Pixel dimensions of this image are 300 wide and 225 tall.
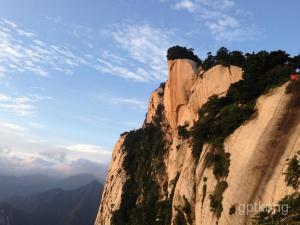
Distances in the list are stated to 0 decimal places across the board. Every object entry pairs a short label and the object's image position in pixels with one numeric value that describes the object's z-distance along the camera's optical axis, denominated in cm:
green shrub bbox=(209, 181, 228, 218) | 2883
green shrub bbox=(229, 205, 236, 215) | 2691
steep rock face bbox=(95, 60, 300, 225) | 2640
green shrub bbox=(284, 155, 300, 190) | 2358
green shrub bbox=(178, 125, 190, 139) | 4902
